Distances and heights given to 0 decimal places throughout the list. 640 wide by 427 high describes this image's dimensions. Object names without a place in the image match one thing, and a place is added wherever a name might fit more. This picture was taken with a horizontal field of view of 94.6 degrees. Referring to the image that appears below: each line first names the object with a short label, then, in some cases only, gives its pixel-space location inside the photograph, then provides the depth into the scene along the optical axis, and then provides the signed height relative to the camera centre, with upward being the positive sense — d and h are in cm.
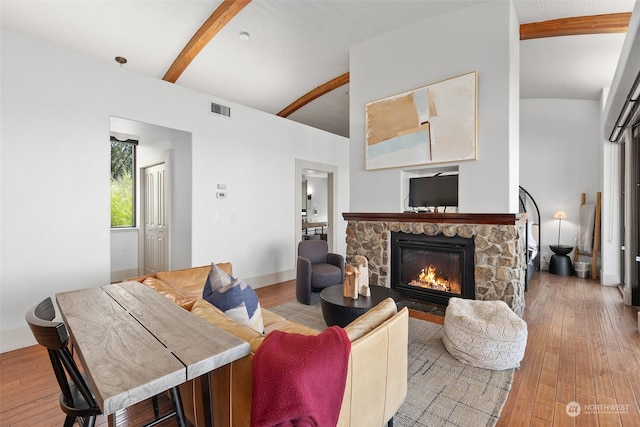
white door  479 -16
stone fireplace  324 -38
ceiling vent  437 +153
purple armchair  406 -85
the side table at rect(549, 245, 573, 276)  573 -101
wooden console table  87 -50
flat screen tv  377 +26
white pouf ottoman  237 -105
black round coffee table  268 -87
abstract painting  344 +108
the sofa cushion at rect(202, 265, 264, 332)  178 -54
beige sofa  125 -76
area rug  187 -130
